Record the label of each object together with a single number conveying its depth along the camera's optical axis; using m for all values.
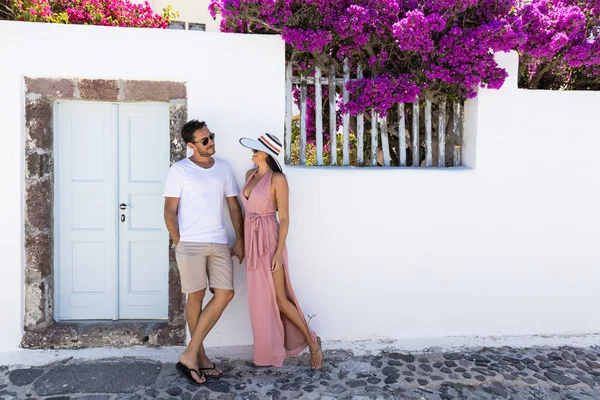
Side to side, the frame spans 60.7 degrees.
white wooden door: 4.24
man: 3.73
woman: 3.79
